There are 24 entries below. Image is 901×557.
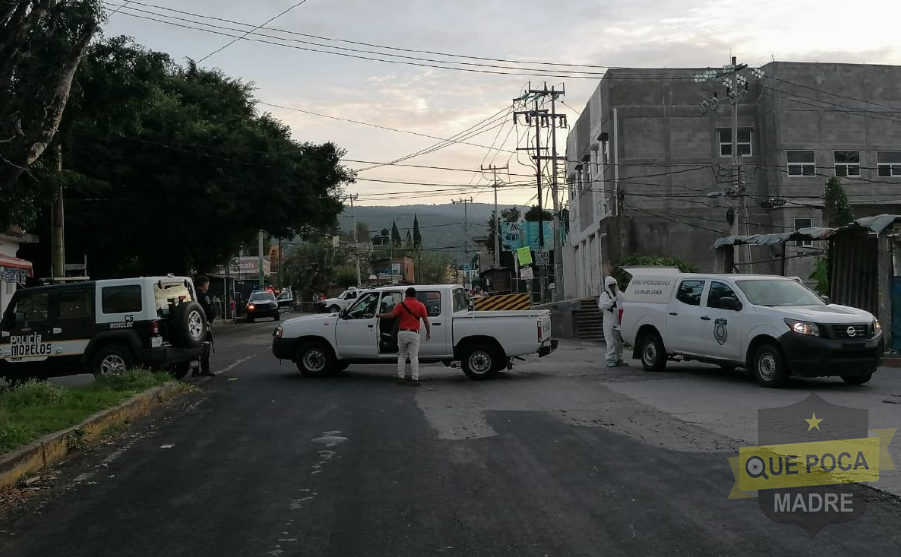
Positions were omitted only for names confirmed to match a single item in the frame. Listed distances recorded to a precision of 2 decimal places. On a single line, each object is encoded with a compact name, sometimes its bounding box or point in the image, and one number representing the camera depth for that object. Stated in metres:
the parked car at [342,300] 38.05
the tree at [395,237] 126.66
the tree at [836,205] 34.62
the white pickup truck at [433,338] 14.99
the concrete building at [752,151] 39.44
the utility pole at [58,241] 20.55
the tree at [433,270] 116.50
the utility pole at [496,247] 63.84
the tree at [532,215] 87.94
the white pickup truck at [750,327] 12.57
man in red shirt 14.41
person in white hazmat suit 16.69
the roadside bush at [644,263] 29.64
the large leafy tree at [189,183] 34.16
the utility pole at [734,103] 30.61
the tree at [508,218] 90.12
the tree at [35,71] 8.44
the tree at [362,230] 144.00
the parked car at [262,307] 48.62
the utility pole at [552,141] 45.00
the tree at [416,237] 119.01
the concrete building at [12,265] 25.18
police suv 14.45
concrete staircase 30.30
